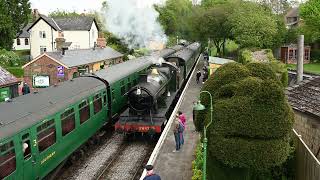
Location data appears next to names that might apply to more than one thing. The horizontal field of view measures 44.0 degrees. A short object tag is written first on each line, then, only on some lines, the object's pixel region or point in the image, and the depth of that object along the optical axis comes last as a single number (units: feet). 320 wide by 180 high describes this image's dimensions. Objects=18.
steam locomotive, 55.88
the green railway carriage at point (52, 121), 33.40
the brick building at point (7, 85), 68.11
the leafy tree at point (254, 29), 132.77
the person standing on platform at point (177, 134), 49.79
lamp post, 31.26
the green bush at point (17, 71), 137.48
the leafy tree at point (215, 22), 158.53
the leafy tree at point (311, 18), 147.74
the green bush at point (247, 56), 83.97
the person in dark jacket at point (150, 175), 30.04
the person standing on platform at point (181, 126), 50.53
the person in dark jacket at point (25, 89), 78.70
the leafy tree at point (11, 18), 145.07
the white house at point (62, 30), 178.60
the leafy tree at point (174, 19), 215.02
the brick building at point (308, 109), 42.39
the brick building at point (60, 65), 102.78
